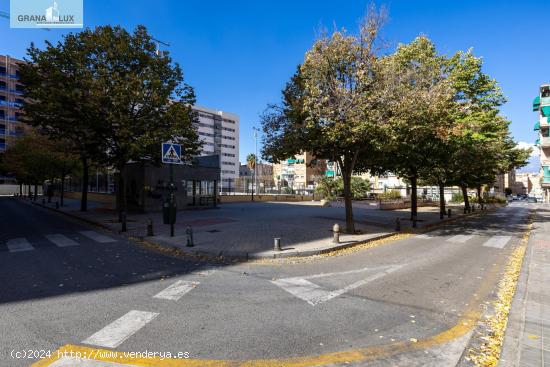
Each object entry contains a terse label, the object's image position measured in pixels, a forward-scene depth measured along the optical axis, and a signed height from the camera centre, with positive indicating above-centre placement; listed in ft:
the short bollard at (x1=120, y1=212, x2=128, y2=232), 41.78 -5.69
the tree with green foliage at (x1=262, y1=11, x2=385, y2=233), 36.04 +10.79
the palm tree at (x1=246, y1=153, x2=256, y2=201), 289.41 +24.70
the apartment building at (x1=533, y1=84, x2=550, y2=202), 138.10 +24.45
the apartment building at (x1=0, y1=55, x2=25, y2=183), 220.02 +64.55
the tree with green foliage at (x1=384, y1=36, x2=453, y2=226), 37.04 +9.57
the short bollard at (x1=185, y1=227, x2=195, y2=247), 31.09 -5.47
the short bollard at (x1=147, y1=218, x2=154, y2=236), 37.65 -5.45
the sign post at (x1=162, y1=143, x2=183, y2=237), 35.35 +3.05
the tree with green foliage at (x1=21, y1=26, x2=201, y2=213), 45.19 +13.77
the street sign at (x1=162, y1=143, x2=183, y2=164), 35.18 +3.84
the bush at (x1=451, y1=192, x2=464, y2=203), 155.96 -7.54
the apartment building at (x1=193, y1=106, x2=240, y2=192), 353.92 +60.24
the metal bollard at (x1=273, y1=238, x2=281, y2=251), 29.07 -5.77
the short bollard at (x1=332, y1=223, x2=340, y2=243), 33.38 -5.67
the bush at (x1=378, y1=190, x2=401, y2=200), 120.57 -5.06
